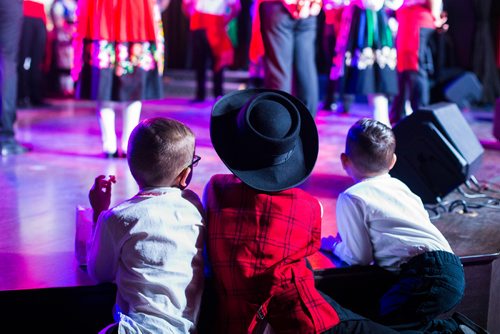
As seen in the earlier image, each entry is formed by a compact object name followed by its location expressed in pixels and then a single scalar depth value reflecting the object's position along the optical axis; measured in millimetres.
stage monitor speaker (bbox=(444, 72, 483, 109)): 10881
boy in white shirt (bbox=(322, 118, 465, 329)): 4136
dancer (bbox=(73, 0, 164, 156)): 5745
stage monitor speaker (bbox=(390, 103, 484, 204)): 5028
